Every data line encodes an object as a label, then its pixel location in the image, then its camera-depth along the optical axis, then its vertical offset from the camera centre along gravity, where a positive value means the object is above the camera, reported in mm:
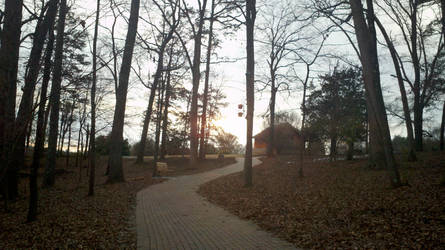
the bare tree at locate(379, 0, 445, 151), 18500 +6370
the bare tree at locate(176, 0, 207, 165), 19656 +6332
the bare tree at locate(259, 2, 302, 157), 14919 +4774
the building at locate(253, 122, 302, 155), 34000 +1896
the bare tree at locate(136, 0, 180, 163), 17938 +6362
